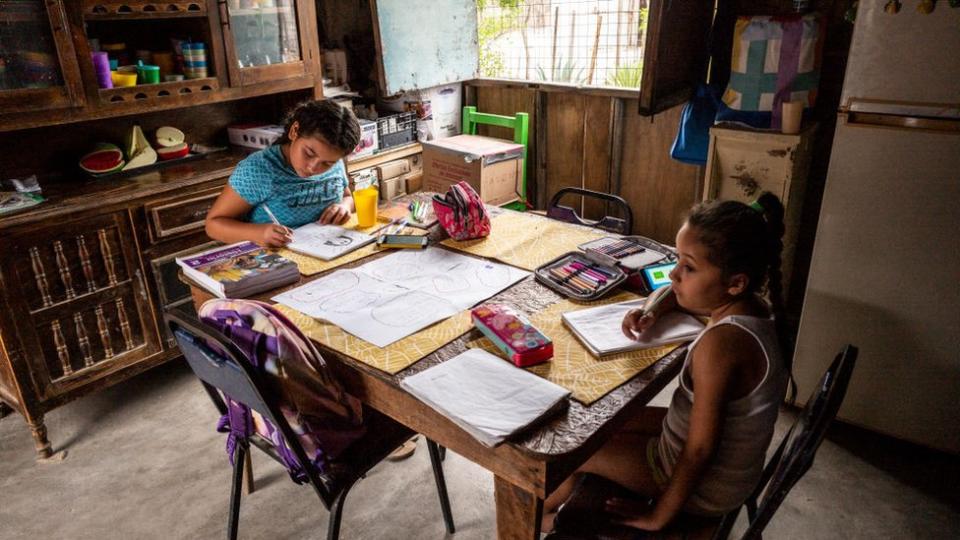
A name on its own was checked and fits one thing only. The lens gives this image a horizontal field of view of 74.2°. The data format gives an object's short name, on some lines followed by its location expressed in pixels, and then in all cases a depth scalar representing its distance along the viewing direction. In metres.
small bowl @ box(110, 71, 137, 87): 2.57
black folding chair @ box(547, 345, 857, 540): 1.07
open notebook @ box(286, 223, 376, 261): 1.97
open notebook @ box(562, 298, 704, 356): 1.39
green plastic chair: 3.82
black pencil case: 1.64
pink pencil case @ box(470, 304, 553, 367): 1.32
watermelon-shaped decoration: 2.70
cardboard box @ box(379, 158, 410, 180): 3.68
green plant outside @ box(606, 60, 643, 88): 3.59
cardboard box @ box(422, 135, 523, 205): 3.57
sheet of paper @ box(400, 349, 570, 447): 1.14
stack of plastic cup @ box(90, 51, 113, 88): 2.48
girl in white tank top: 1.17
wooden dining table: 1.10
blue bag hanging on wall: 2.84
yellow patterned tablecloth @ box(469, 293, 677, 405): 1.26
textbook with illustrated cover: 1.71
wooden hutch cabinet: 2.30
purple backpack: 1.30
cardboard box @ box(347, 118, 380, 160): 3.47
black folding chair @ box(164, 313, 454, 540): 1.29
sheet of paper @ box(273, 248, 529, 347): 1.53
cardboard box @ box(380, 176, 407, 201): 3.71
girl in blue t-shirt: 2.12
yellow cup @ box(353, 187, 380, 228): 2.15
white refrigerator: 1.93
